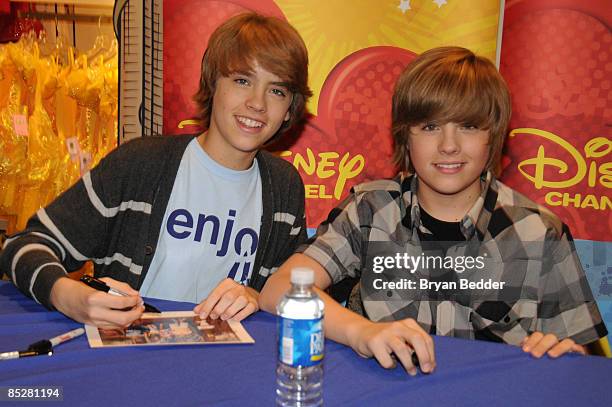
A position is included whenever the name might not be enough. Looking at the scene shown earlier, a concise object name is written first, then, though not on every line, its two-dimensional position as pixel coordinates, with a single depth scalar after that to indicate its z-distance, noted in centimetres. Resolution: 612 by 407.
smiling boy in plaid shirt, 160
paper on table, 122
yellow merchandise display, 292
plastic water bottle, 92
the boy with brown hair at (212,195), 187
